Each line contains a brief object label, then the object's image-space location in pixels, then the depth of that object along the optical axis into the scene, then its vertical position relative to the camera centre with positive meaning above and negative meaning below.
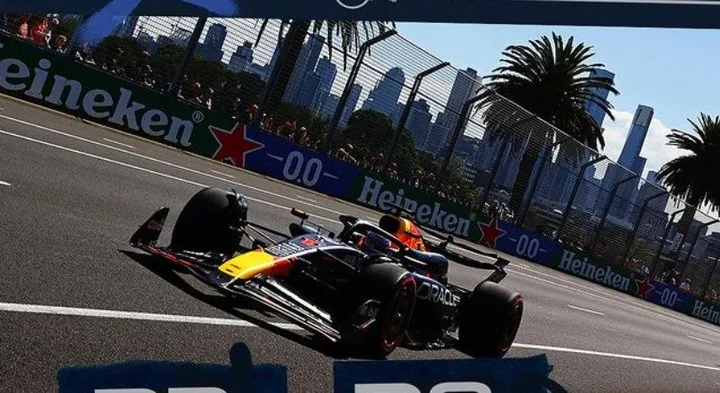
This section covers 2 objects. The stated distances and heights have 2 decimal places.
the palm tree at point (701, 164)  56.72 +9.36
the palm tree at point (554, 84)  49.41 +9.35
